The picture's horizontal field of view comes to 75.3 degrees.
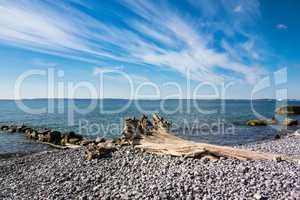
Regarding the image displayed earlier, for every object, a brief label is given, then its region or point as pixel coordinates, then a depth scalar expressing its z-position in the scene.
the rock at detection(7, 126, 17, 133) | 26.79
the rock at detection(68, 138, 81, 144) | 17.45
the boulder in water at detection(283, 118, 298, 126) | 28.65
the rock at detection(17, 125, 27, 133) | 26.54
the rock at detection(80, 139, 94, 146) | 16.03
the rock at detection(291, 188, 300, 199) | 5.14
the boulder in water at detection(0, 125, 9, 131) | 28.55
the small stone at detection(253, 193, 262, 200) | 5.26
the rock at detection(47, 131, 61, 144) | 18.95
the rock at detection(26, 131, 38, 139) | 21.42
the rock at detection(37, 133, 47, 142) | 19.81
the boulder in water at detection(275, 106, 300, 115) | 49.50
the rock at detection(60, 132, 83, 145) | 17.69
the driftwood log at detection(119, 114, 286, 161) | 8.31
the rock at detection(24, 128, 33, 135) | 24.47
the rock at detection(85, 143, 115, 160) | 9.81
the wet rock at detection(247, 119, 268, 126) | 28.83
